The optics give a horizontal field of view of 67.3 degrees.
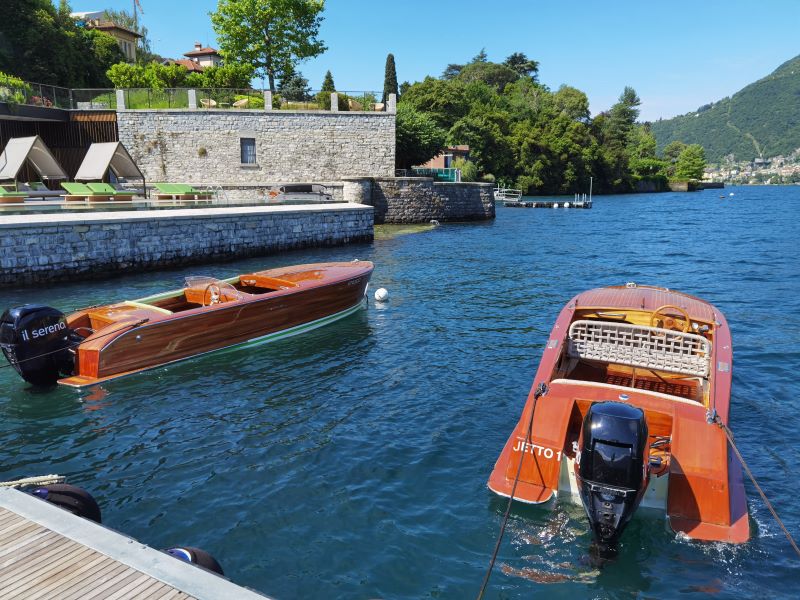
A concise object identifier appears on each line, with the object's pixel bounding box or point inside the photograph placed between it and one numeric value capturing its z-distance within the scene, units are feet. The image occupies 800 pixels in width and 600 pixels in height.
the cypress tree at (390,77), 206.28
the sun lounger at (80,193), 67.36
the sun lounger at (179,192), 75.77
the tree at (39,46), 126.11
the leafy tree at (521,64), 348.38
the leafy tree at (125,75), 119.24
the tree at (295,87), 112.57
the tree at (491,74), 326.65
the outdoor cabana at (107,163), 76.95
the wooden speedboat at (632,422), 15.78
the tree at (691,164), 360.28
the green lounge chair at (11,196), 61.44
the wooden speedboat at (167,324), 28.22
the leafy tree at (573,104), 277.23
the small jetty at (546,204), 168.96
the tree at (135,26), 224.33
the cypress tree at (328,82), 181.00
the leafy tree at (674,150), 402.13
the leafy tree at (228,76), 121.60
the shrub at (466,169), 165.76
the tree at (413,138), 125.11
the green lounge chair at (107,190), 70.79
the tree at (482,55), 357.61
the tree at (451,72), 349.00
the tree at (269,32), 127.54
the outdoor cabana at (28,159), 72.43
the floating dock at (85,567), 11.15
